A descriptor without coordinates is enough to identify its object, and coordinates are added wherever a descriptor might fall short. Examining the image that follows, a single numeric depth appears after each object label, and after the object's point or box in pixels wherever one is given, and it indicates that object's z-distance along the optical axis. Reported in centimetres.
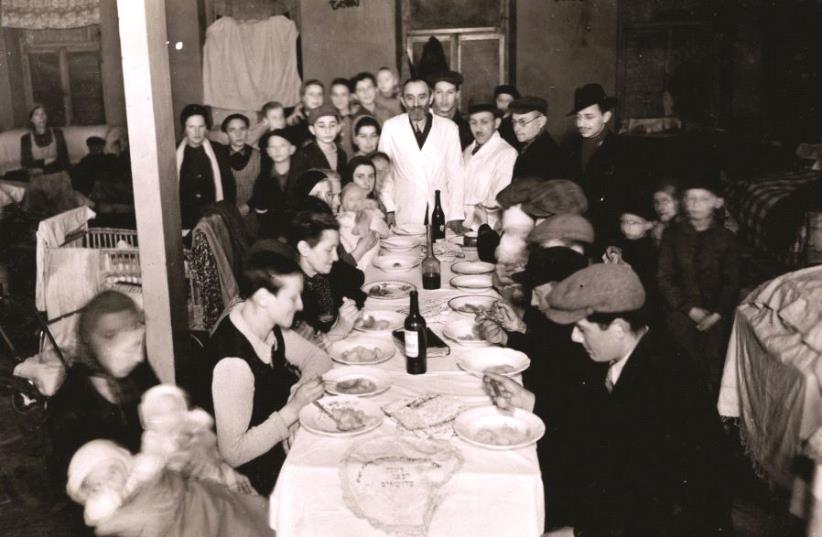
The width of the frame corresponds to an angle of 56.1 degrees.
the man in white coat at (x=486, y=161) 607
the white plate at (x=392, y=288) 396
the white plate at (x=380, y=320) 342
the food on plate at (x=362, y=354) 310
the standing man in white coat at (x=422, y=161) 638
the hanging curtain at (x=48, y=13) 1054
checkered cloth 643
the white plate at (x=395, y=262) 459
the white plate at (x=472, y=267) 442
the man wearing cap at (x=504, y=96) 744
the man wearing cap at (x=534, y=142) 542
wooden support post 333
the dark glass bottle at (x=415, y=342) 291
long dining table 214
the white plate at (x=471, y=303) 370
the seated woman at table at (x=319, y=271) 333
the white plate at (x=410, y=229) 557
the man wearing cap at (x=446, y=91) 651
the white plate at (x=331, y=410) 246
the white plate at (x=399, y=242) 509
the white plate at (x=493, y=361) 295
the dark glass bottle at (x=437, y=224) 555
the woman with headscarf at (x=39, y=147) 923
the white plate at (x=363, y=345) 308
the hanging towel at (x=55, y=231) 454
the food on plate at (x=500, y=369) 294
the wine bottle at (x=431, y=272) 420
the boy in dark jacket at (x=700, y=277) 428
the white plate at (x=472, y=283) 416
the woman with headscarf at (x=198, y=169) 598
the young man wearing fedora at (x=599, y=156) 498
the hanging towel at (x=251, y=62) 992
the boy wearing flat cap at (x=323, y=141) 577
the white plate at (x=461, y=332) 324
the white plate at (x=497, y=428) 238
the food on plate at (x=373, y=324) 343
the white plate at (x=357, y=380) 276
